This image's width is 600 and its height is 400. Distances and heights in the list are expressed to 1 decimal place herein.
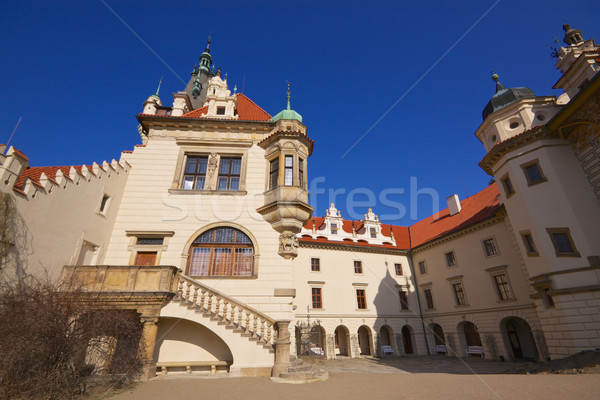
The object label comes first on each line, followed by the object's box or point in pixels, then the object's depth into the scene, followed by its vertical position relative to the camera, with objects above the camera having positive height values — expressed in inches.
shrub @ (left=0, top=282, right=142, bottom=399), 229.0 -9.0
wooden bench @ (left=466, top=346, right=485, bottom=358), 922.2 -70.2
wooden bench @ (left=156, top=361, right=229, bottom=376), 428.0 -47.4
